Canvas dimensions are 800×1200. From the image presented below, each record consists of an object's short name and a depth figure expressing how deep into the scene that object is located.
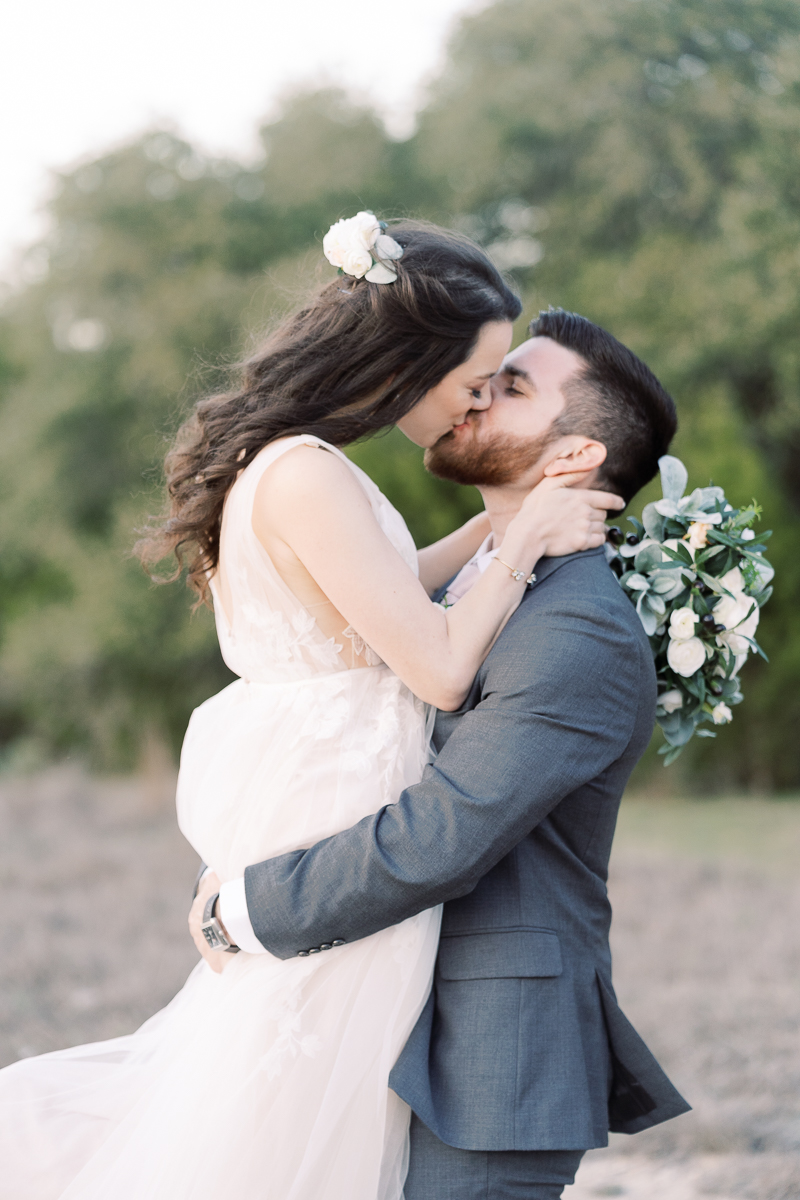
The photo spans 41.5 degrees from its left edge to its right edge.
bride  1.96
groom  1.92
